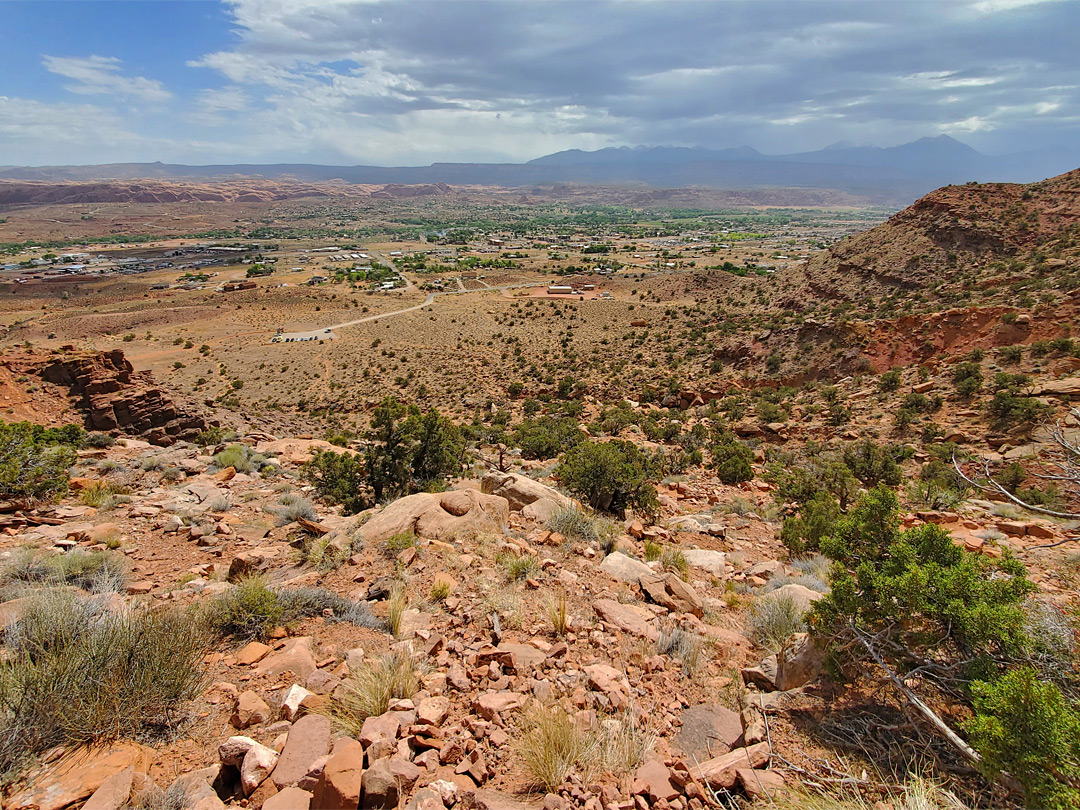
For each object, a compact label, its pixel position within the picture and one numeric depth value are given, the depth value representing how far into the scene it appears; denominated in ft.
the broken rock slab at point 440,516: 26.84
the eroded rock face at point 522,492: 33.78
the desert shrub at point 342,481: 38.68
